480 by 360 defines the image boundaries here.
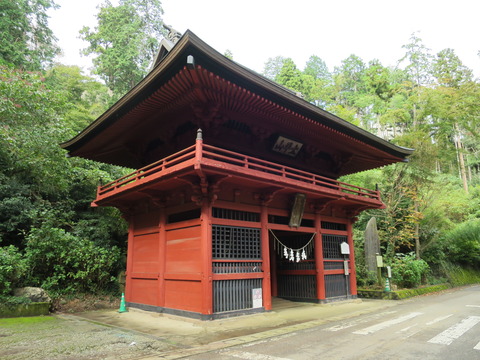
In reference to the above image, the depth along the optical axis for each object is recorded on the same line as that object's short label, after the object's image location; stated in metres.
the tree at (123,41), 29.11
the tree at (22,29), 21.06
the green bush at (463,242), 22.08
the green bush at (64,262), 12.59
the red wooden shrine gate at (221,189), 8.76
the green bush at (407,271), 16.56
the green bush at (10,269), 10.63
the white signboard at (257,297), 10.07
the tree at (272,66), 50.32
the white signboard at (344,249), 14.27
